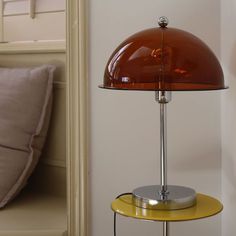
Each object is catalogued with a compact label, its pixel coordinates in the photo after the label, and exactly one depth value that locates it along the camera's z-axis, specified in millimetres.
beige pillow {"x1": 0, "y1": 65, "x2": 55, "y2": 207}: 2328
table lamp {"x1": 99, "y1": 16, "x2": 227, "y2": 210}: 1685
